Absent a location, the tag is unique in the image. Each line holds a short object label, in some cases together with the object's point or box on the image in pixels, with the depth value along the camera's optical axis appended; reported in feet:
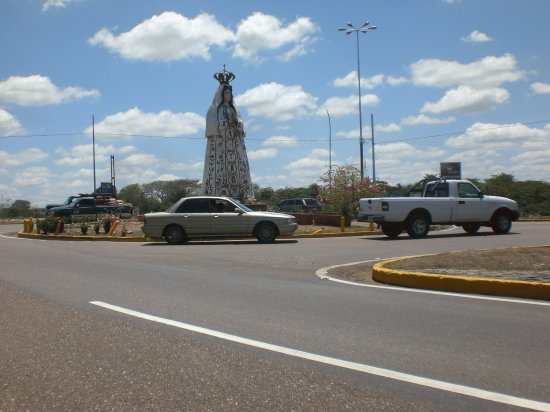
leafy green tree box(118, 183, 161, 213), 224.74
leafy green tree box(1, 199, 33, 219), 204.94
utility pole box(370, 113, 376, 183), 152.35
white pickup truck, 62.90
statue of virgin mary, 123.34
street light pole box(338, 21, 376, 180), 122.34
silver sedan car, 63.77
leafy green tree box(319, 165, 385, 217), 96.58
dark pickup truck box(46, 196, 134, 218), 121.80
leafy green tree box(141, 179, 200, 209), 292.69
